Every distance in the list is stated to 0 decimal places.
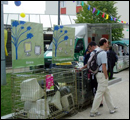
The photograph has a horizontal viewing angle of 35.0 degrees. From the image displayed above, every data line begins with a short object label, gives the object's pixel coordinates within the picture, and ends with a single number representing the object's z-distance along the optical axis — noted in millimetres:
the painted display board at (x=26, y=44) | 4812
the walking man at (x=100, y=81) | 5294
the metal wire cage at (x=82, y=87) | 5785
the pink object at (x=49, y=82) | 4812
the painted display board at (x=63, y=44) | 6162
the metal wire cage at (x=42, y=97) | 4828
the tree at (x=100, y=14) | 20880
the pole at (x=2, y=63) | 8523
